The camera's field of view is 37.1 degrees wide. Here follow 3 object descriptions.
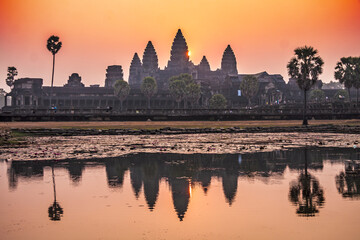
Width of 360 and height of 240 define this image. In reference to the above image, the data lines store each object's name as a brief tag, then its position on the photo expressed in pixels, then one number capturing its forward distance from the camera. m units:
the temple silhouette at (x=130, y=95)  171.12
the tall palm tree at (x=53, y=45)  127.88
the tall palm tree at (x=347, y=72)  117.88
